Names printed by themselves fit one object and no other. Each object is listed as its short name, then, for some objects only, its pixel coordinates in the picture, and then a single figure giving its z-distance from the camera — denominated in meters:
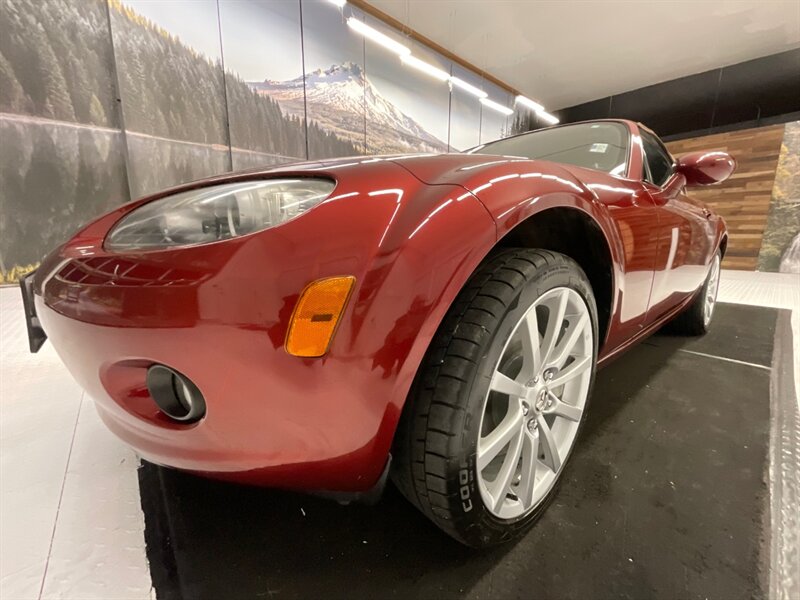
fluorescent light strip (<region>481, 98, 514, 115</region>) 7.27
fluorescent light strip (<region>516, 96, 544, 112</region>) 8.12
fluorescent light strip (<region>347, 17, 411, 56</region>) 4.86
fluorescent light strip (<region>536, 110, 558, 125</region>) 8.84
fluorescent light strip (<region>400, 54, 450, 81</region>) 5.62
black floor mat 0.67
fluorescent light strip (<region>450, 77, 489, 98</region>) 6.56
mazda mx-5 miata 0.53
